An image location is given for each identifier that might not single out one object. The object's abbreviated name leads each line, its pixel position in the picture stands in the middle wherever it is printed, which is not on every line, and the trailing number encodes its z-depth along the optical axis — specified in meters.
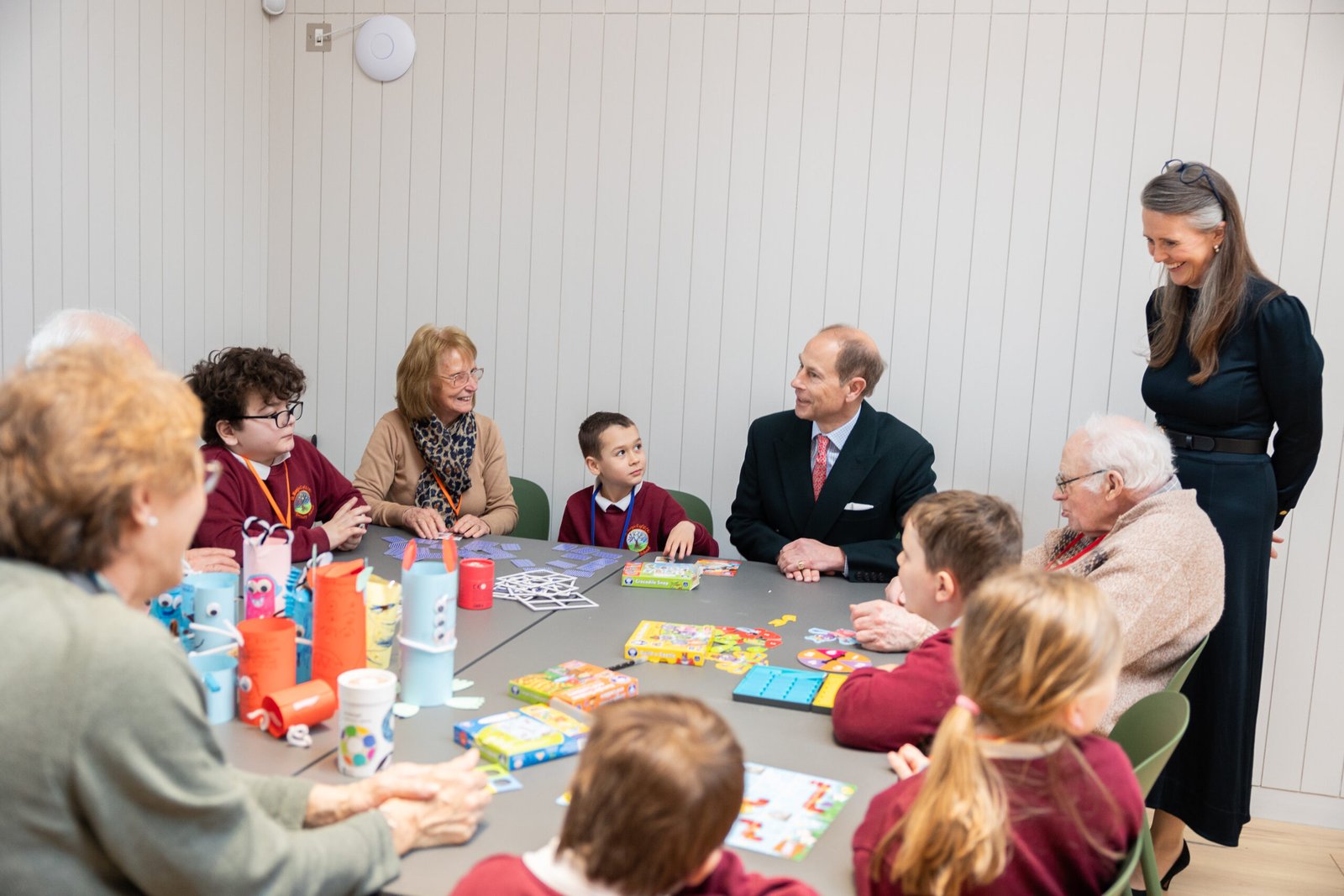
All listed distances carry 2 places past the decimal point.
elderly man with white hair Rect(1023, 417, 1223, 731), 2.47
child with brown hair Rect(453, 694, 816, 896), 1.23
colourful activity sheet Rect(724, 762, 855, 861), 1.63
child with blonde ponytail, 1.46
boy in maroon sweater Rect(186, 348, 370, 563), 3.04
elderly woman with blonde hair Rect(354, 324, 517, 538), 3.88
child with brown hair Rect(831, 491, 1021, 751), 1.97
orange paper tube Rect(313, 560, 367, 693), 2.02
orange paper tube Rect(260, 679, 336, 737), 1.91
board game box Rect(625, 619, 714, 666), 2.41
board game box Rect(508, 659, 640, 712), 2.07
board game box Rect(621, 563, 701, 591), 3.03
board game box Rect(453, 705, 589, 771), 1.83
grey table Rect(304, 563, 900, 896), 1.60
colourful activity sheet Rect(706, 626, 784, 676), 2.41
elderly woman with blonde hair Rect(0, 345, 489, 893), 1.21
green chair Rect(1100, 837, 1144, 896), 1.44
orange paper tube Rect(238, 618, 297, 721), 1.95
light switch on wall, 4.67
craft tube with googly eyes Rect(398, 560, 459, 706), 2.05
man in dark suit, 3.68
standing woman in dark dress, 3.09
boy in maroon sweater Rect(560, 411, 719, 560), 3.69
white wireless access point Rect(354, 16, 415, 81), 4.58
